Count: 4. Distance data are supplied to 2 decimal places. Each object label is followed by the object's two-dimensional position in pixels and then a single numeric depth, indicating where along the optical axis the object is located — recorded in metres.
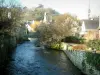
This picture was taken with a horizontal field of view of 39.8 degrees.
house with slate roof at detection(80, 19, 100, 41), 45.96
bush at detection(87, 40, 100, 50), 22.83
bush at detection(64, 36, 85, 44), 38.55
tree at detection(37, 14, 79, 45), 36.42
